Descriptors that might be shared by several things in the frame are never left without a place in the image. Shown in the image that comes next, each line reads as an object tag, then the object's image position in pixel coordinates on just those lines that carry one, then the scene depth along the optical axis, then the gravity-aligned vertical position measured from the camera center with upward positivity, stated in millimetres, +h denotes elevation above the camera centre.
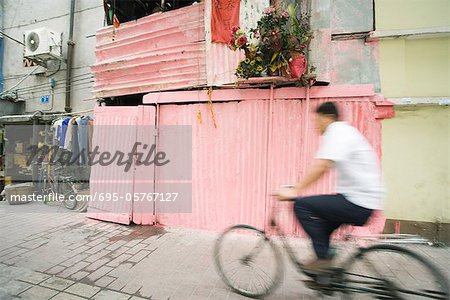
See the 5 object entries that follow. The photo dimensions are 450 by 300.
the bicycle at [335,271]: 2383 -1176
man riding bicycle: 2488 -291
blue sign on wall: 10715 +2313
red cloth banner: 5613 +3055
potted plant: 4496 +2023
